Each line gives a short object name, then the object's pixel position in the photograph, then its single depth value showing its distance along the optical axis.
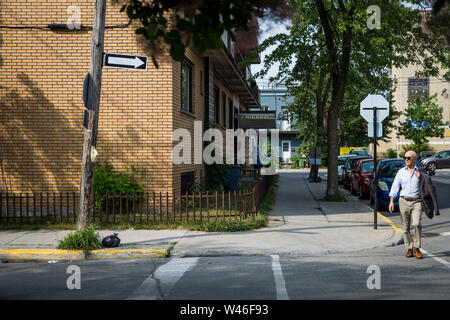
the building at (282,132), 59.72
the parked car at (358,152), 44.97
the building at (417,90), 58.38
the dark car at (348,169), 23.49
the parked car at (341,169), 26.66
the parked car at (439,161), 39.28
